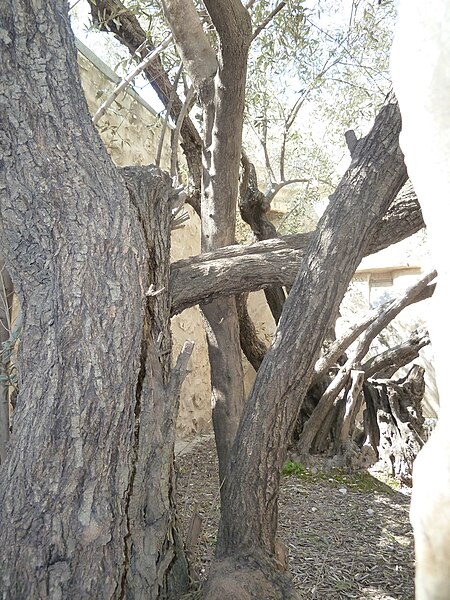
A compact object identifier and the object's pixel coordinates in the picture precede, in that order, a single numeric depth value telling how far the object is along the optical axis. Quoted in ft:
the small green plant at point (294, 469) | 14.55
